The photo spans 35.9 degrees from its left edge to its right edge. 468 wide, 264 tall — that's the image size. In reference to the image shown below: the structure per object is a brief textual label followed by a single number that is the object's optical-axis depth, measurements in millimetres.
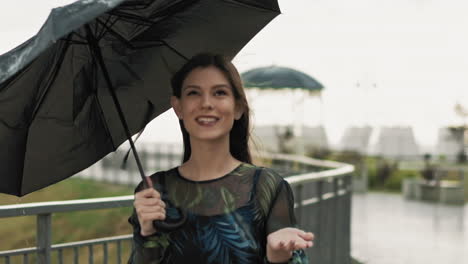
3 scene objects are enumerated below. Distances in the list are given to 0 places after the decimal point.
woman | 2494
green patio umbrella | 15311
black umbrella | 2914
